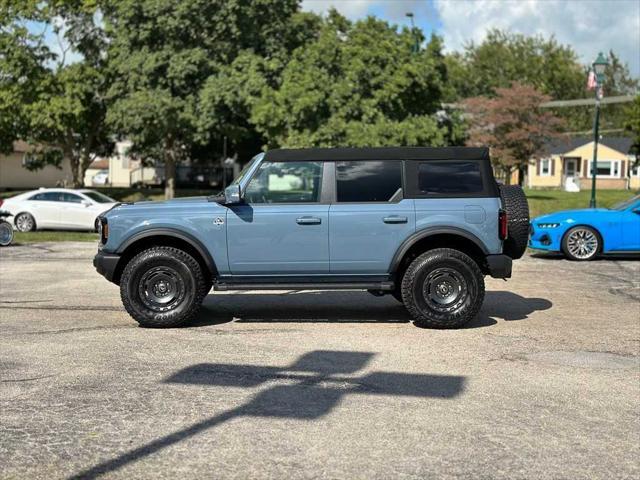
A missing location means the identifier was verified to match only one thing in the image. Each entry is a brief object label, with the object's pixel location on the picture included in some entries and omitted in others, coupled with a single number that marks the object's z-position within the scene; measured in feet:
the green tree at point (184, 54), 110.11
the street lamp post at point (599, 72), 82.02
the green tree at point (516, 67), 266.16
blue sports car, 49.70
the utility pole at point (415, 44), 99.35
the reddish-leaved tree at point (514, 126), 127.34
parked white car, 74.59
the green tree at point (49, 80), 113.80
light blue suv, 27.73
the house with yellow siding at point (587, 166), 200.03
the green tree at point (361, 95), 93.25
